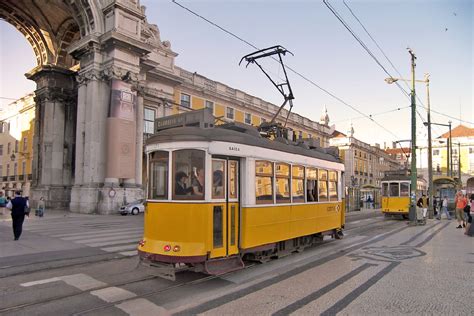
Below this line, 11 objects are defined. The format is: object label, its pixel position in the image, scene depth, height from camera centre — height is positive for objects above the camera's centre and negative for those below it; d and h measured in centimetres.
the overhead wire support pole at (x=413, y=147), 2037 +213
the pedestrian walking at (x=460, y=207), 1754 -106
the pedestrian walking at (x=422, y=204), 2127 -115
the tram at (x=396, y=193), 2477 -58
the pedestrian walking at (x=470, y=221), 1468 -145
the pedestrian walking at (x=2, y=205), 2738 -165
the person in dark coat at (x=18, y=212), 1237 -97
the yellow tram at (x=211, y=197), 688 -26
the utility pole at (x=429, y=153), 2481 +214
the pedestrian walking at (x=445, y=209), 2422 -159
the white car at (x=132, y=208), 2633 -175
